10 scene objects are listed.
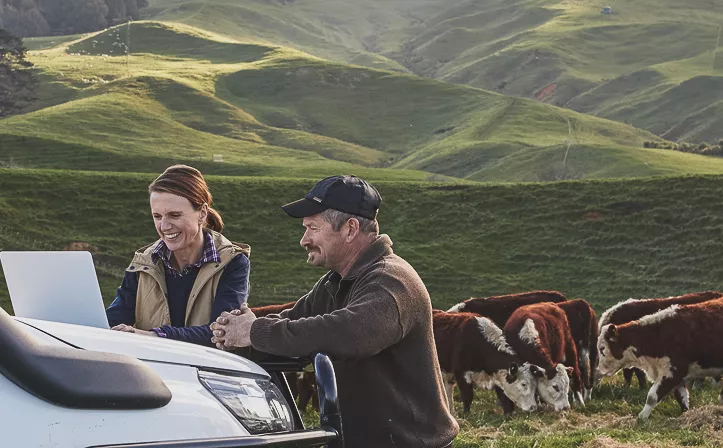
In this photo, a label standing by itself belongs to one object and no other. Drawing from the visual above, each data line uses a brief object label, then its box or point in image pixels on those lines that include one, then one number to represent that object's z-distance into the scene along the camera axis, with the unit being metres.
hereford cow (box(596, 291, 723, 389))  17.55
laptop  4.18
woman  5.51
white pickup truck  2.87
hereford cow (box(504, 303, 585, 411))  14.41
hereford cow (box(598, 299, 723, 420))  13.56
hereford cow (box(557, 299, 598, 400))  17.66
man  4.27
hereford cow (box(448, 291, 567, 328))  19.05
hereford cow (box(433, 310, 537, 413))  14.71
